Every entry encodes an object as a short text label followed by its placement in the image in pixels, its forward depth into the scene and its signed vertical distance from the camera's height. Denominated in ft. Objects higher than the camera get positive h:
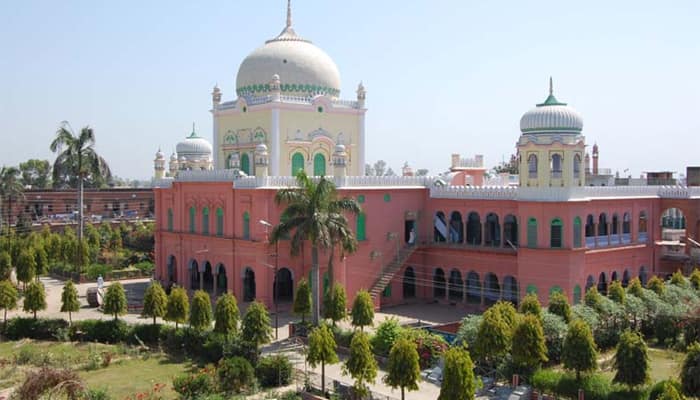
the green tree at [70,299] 89.92 -13.56
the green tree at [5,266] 119.85 -12.66
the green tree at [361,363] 62.23 -15.09
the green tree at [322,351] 65.21 -14.60
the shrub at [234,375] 66.08 -17.00
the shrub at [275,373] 69.21 -17.59
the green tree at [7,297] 89.81 -13.26
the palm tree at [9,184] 160.86 +1.05
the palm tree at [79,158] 132.26 +5.52
